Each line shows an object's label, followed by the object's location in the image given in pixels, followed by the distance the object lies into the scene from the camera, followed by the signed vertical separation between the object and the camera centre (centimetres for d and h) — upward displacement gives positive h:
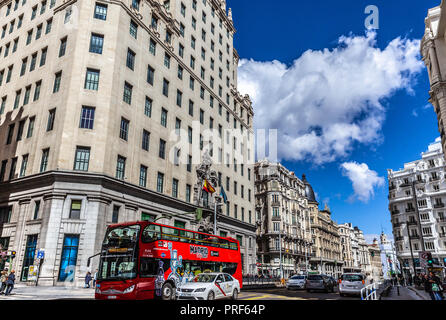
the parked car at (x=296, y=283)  3275 -220
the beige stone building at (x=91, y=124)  2789 +1394
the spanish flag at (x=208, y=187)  4376 +963
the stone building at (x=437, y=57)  3875 +2555
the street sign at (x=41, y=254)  2541 +40
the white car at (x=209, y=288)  1528 -133
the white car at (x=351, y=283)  2338 -157
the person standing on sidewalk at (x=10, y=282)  1885 -129
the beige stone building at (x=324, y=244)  9966 +566
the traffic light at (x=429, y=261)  2340 +3
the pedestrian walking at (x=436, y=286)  1740 -128
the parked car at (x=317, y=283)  2822 -189
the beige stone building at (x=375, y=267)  17578 -346
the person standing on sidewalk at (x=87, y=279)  2531 -148
